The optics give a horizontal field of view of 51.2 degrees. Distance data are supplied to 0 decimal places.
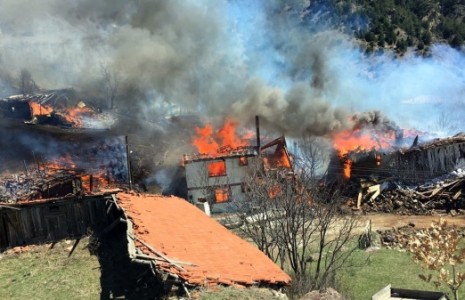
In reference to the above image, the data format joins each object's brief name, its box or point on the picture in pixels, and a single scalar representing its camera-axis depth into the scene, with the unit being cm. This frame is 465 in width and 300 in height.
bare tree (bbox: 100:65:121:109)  4910
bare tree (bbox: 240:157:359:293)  1585
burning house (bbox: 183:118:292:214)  3825
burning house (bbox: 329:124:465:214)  3353
